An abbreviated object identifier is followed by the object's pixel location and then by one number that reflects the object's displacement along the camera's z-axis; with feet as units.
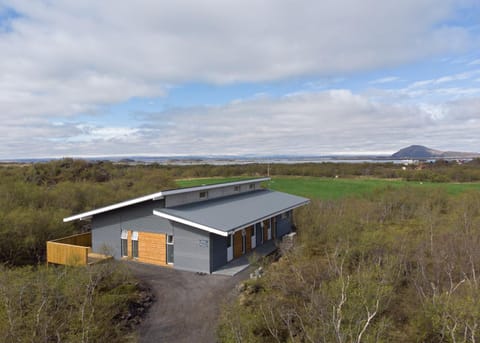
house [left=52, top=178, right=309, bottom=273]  48.83
